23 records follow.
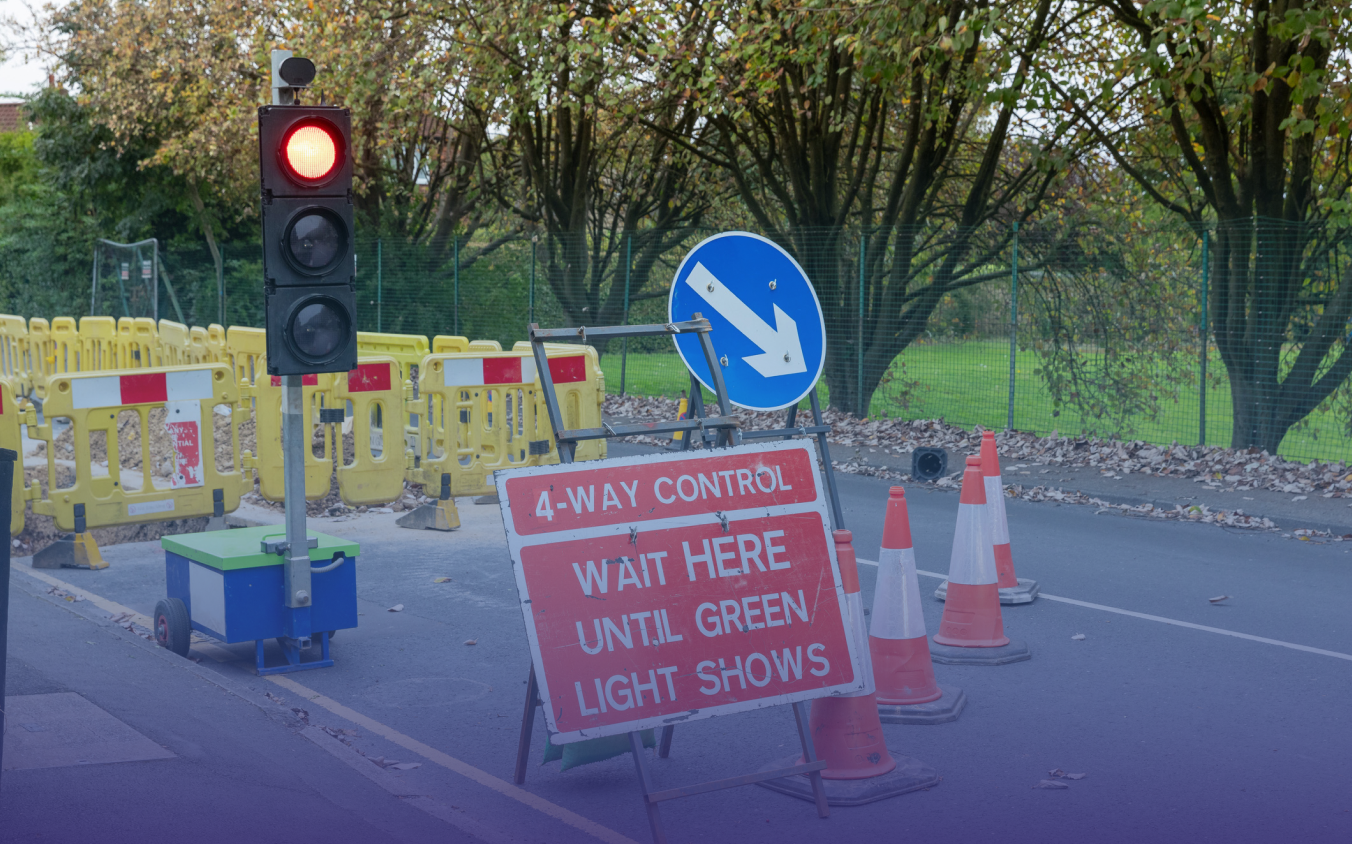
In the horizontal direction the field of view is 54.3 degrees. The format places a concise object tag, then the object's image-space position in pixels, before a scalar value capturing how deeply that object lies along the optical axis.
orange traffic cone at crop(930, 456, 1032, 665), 6.62
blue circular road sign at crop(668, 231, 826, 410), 6.16
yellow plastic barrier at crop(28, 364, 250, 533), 9.41
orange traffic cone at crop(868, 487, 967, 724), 5.59
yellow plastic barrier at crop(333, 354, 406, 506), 10.95
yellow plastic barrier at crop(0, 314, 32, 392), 20.55
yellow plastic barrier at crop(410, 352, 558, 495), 11.14
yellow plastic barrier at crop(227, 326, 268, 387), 16.03
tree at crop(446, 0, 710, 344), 17.16
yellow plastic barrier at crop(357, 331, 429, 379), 15.92
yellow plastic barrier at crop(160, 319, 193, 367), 17.72
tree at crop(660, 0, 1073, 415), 14.48
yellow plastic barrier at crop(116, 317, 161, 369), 19.02
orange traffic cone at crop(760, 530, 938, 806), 4.96
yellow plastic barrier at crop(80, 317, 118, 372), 19.70
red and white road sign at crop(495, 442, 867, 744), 4.50
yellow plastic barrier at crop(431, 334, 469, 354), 14.73
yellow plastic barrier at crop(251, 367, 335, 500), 10.75
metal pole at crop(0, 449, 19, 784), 4.30
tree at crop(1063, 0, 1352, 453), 12.95
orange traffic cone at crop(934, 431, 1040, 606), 7.43
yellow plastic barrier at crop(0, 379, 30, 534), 9.12
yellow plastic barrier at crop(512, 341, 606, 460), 11.92
